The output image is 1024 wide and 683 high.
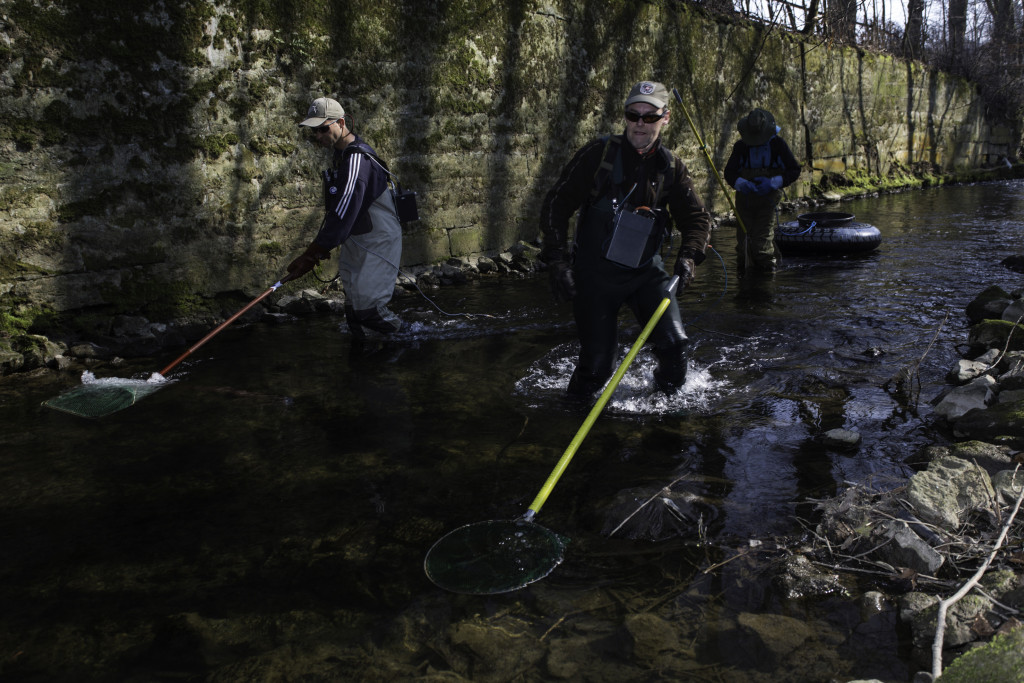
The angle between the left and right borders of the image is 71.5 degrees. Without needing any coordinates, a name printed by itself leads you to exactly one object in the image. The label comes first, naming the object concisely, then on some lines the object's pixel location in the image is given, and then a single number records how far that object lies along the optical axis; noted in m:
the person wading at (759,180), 8.12
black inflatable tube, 9.48
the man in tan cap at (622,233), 4.10
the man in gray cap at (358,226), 5.68
